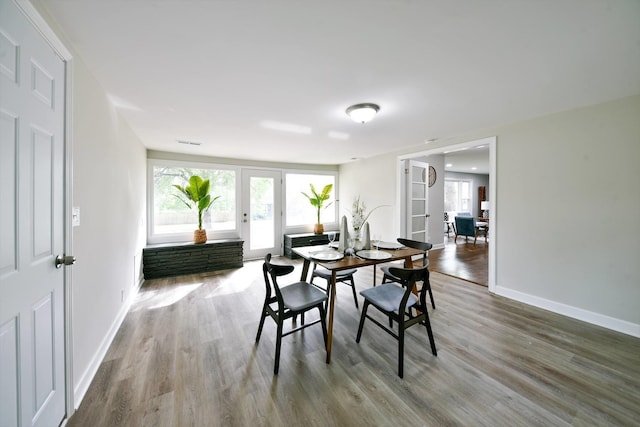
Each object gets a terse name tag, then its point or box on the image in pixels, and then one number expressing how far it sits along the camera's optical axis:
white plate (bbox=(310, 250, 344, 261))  2.23
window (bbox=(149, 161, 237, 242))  4.47
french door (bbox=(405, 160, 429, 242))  4.82
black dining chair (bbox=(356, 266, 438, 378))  1.82
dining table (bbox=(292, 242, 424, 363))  2.05
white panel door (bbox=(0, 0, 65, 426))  0.97
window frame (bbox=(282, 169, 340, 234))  5.77
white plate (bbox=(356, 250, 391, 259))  2.31
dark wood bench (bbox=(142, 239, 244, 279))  3.99
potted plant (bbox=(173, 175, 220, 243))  4.33
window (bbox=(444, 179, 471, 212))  9.15
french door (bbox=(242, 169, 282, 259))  5.30
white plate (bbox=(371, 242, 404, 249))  2.75
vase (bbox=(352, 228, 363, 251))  2.58
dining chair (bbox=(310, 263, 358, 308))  2.58
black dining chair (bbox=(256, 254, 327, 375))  1.87
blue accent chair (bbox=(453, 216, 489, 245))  6.55
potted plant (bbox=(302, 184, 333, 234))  5.86
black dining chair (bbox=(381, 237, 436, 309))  2.64
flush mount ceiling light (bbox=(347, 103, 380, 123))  2.45
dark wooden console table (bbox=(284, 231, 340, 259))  5.43
